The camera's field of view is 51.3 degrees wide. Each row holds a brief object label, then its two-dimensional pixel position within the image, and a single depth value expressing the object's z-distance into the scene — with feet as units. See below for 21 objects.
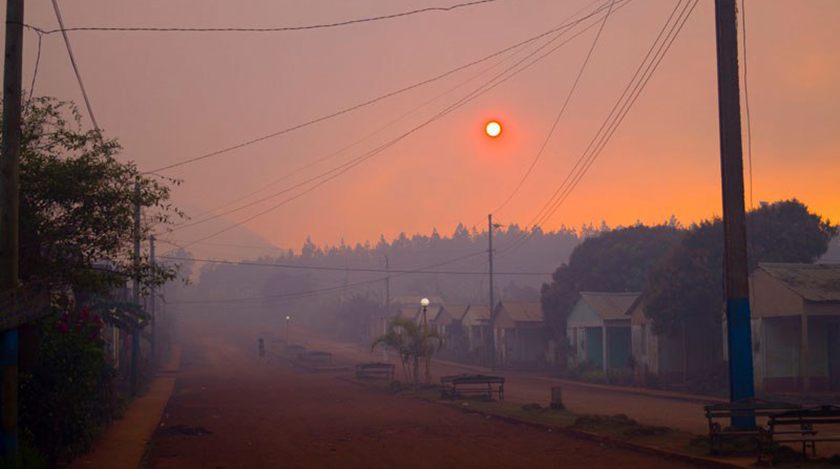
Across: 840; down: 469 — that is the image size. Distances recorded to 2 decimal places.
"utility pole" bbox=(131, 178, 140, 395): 114.62
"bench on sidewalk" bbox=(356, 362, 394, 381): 160.86
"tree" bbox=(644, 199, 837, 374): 130.41
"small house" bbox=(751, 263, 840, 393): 107.14
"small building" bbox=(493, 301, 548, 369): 202.59
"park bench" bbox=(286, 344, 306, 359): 250.53
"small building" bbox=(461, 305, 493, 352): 226.17
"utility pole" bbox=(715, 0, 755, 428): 55.11
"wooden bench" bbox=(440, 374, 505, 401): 104.12
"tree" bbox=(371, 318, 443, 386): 131.23
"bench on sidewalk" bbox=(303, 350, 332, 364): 210.59
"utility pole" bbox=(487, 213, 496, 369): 198.29
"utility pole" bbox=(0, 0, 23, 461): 38.40
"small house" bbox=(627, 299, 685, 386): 138.41
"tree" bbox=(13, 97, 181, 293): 52.31
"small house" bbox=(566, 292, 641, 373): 159.33
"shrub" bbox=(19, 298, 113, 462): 47.21
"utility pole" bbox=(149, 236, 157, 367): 182.80
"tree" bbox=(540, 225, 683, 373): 191.52
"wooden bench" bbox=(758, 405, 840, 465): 44.78
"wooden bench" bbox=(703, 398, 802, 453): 49.85
